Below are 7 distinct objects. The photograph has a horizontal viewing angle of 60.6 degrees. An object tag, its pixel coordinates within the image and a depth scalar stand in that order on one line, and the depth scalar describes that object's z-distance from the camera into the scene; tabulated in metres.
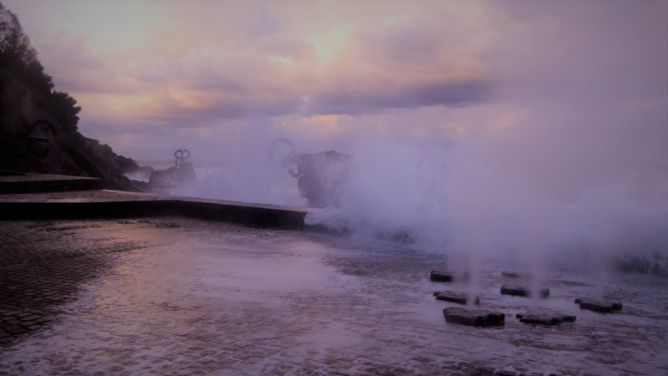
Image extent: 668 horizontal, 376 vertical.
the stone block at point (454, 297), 4.86
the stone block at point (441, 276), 5.82
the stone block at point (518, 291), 5.23
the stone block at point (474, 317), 4.13
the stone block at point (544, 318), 4.23
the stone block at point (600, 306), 4.74
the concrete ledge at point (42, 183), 13.13
